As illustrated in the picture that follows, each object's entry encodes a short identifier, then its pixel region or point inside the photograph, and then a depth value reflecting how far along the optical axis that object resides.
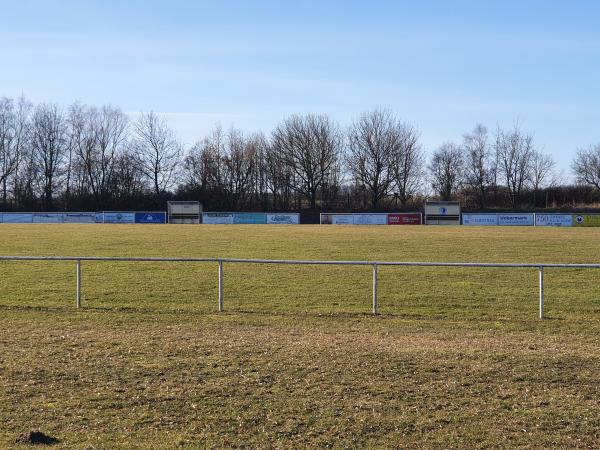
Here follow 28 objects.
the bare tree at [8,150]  90.75
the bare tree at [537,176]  97.25
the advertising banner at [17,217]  71.94
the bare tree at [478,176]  96.06
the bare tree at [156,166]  93.69
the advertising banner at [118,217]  73.62
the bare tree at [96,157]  92.88
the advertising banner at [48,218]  71.75
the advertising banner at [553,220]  63.31
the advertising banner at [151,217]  74.69
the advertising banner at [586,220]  62.06
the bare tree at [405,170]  94.81
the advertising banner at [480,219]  68.44
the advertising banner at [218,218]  73.44
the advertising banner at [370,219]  72.00
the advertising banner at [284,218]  73.19
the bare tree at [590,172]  99.75
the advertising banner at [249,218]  73.25
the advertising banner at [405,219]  72.06
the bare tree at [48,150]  91.50
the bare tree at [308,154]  95.56
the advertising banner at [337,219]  72.75
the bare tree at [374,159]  94.50
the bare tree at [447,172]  96.25
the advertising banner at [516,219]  66.50
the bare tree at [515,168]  96.94
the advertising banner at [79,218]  72.06
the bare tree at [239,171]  95.50
